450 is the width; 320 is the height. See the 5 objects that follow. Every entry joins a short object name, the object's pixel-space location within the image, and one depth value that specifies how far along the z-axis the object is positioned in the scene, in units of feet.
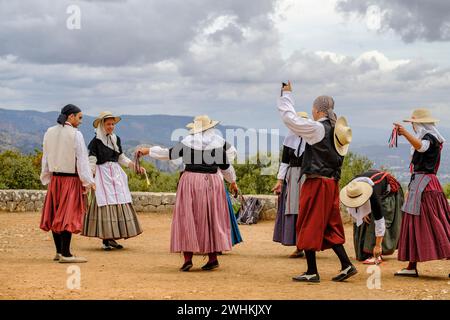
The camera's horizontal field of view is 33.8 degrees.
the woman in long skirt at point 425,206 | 26.99
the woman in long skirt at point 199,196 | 28.76
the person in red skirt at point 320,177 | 24.95
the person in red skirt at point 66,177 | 30.86
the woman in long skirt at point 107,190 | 35.58
